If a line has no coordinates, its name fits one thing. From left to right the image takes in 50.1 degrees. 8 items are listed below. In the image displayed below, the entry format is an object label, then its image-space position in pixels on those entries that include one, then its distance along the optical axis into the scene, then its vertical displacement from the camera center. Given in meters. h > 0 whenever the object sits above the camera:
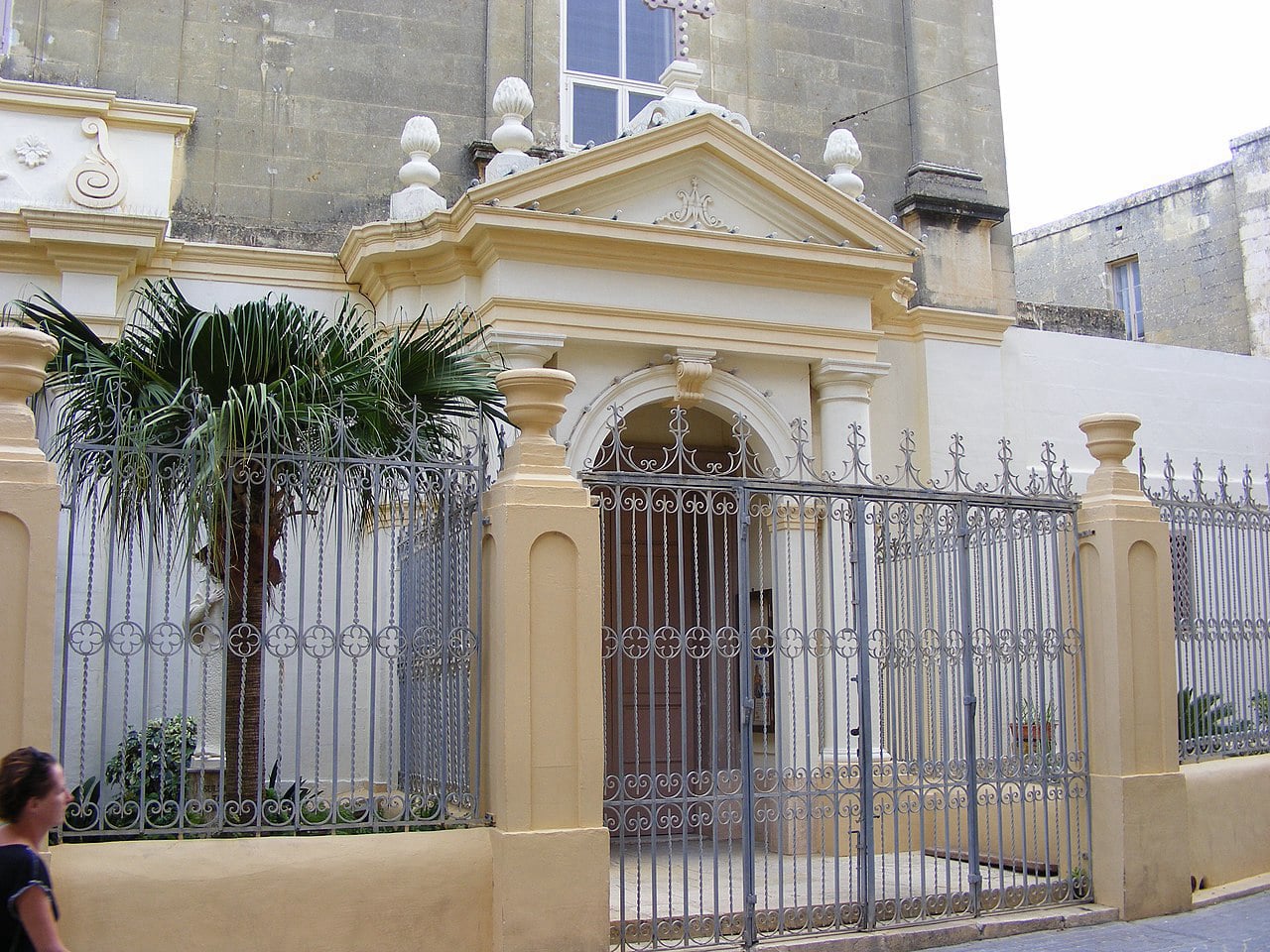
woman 3.61 -0.52
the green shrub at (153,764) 5.82 -0.56
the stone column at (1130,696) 7.90 -0.33
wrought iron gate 6.90 -0.56
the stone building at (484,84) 10.83 +4.85
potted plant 7.87 -0.53
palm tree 6.17 +1.12
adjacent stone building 17.66 +5.28
